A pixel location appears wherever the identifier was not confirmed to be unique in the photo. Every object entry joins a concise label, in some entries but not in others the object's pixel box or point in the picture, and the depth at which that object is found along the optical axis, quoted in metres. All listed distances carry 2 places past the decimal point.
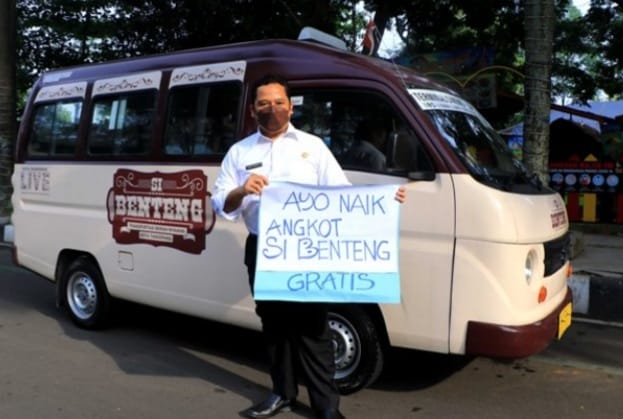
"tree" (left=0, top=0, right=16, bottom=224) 11.83
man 3.32
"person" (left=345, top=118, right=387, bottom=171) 3.91
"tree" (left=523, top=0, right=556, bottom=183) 7.01
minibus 3.59
